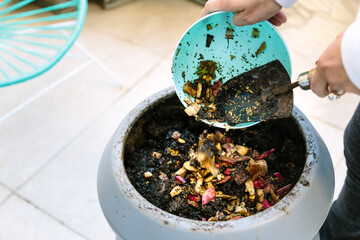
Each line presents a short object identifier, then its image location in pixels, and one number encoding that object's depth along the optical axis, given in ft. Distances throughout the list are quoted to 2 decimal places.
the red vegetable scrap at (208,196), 2.61
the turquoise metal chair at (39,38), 4.37
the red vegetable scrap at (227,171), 2.77
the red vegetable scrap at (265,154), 2.91
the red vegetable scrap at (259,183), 2.72
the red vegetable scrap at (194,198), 2.65
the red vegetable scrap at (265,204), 2.60
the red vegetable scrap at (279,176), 2.81
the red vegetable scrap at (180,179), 2.75
